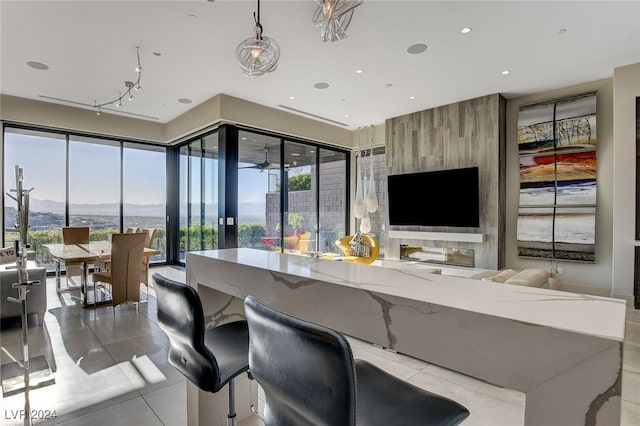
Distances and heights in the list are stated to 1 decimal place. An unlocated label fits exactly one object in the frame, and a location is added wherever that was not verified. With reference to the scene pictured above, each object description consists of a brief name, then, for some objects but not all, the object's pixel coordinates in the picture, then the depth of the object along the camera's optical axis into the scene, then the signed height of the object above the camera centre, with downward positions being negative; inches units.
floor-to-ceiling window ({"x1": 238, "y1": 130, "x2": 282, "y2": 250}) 243.3 +16.3
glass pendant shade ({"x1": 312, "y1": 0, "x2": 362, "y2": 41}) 78.5 +49.8
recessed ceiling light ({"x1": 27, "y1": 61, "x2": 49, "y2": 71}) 170.9 +78.2
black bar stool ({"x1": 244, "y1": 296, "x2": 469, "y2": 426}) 26.5 -16.1
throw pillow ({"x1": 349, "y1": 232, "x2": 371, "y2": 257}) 246.8 -27.2
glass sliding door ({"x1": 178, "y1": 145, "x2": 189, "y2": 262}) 286.4 +11.8
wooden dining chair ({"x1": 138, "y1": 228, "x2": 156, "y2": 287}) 200.3 -37.1
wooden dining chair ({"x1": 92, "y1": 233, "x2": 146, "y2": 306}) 157.6 -28.8
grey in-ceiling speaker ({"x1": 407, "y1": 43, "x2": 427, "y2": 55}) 152.9 +79.6
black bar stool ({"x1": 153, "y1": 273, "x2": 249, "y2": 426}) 47.7 -22.1
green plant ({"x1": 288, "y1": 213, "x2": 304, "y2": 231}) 279.1 -8.0
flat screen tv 222.8 +10.8
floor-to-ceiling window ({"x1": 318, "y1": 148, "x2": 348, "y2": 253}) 309.0 +13.6
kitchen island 24.0 -10.8
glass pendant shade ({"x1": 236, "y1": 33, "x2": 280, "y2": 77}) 92.7 +46.4
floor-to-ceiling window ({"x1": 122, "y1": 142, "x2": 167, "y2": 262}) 279.1 +19.6
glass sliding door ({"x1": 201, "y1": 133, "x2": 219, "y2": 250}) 247.1 +15.2
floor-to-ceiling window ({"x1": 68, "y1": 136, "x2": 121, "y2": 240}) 256.8 +21.4
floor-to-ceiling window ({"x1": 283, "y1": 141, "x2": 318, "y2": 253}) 277.3 +12.7
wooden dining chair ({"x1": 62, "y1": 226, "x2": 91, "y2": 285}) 214.1 -18.1
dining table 156.6 -22.2
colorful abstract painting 191.0 +21.3
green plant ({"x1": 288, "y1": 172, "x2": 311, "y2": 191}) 280.8 +26.8
